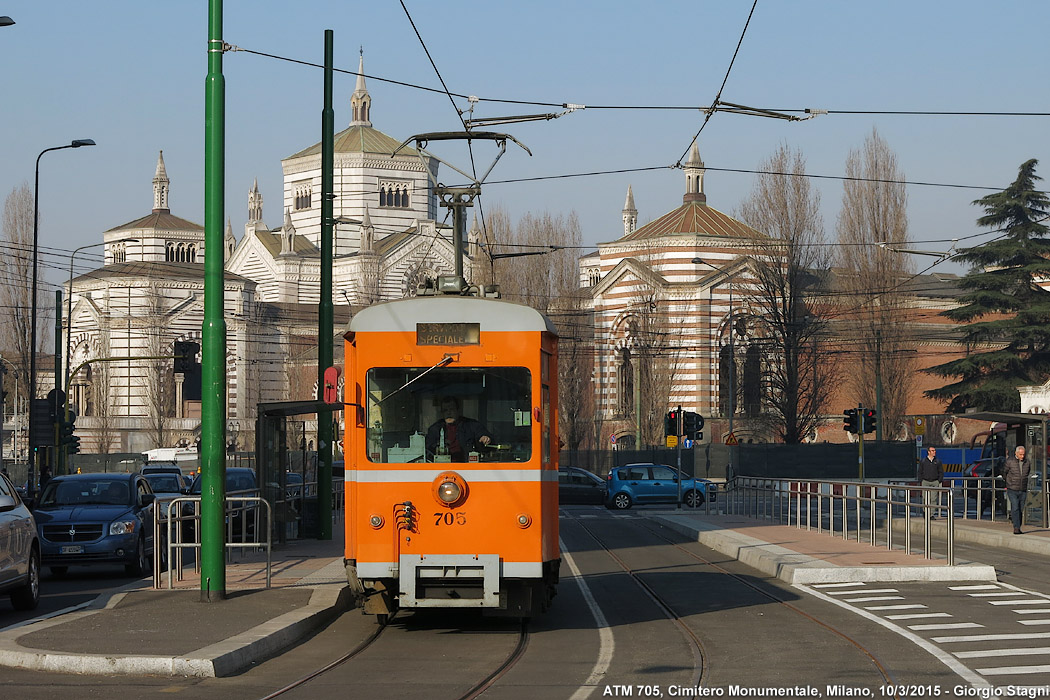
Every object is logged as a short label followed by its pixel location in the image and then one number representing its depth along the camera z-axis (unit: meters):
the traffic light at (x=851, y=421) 43.91
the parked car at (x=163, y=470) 32.62
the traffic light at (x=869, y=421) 44.20
